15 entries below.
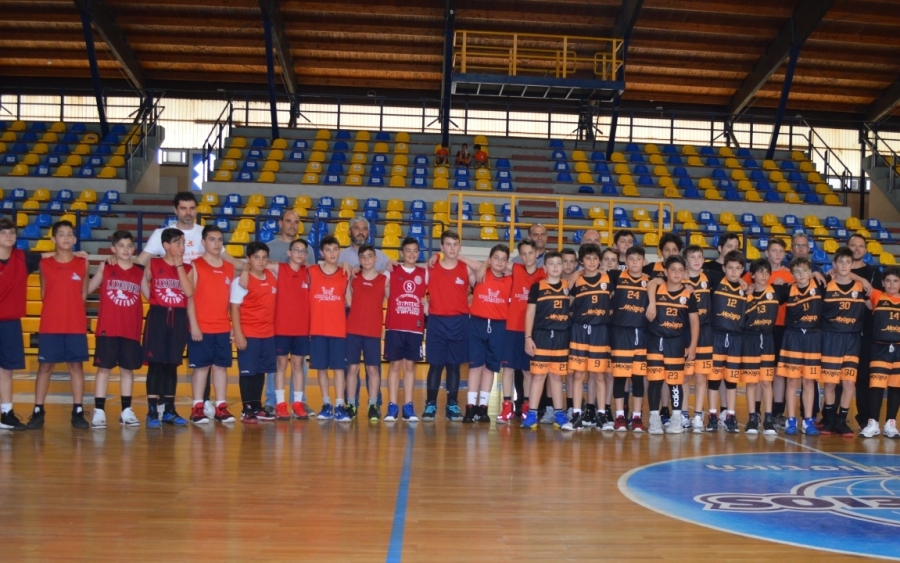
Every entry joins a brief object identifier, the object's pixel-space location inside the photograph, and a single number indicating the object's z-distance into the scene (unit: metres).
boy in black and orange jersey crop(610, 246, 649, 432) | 7.67
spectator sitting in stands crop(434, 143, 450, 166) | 21.02
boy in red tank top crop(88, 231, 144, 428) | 7.37
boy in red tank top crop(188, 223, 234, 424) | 7.59
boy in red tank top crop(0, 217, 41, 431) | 7.15
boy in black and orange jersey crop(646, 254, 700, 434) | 7.63
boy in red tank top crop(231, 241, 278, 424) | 7.82
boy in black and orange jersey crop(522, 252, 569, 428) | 7.75
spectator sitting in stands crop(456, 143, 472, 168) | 21.03
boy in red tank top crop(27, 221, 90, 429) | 7.23
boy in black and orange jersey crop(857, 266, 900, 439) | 7.80
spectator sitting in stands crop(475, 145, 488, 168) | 21.02
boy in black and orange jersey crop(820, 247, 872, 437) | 7.86
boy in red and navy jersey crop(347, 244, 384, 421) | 8.07
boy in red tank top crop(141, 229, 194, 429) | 7.44
